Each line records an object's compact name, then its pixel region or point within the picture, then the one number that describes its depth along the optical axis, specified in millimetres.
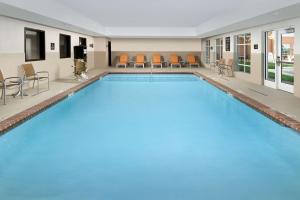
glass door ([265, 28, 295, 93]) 5726
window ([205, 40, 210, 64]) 12281
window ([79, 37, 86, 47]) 10354
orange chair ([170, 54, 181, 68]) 12527
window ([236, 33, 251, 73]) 7800
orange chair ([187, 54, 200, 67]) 12465
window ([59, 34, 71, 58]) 8682
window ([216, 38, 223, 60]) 10297
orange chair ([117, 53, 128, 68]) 12580
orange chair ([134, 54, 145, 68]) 12454
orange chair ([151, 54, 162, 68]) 12278
